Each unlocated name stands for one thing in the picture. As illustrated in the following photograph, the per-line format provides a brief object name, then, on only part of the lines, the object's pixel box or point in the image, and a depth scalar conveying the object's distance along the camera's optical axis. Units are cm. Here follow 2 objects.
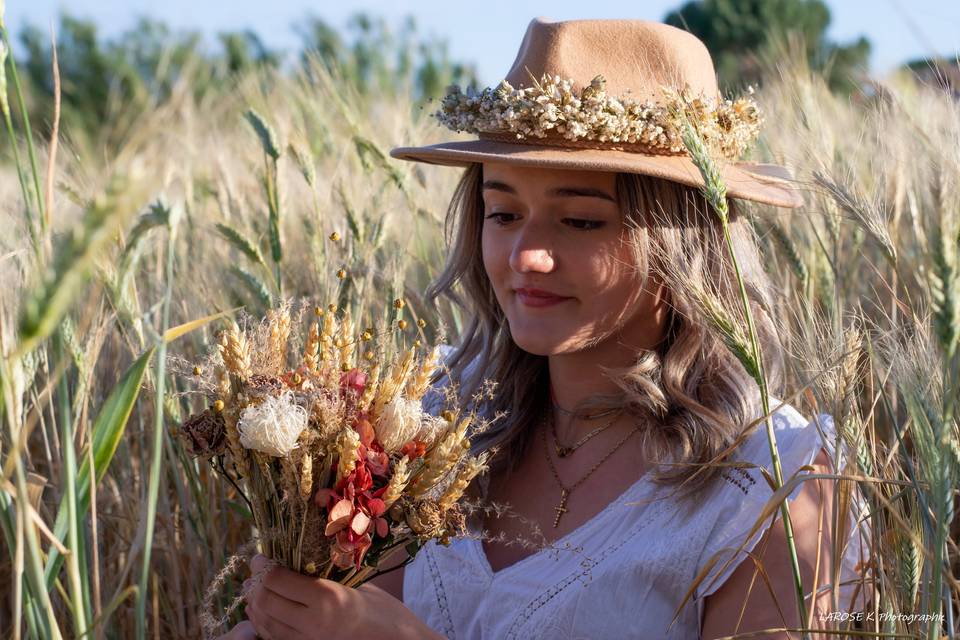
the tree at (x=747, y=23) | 1605
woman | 165
